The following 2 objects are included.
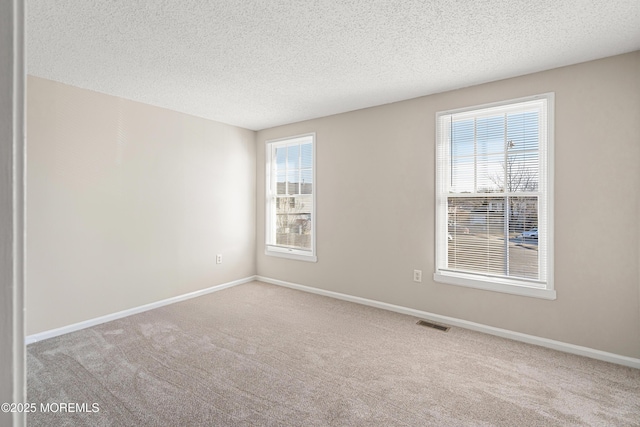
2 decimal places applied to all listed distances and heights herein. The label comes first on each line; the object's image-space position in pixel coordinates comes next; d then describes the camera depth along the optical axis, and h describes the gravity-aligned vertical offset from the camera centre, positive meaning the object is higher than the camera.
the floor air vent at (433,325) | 3.24 -1.20
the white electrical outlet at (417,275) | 3.57 -0.71
